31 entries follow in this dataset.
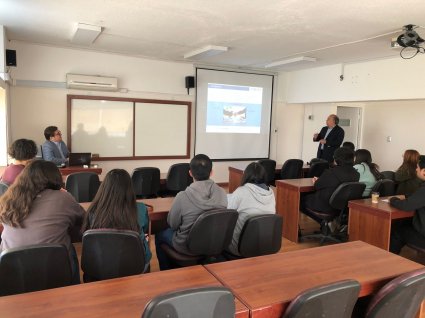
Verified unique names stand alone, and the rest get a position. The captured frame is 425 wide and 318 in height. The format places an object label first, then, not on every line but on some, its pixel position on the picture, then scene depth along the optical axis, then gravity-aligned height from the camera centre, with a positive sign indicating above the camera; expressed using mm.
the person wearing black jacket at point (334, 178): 4039 -564
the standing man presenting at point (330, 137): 6395 -158
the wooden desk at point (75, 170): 5048 -743
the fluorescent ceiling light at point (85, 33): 4562 +1226
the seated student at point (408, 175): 3795 -482
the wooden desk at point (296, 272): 1536 -750
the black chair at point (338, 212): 3895 -997
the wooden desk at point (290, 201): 4348 -959
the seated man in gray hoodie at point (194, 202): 2600 -583
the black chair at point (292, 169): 5792 -699
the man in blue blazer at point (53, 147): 5238 -428
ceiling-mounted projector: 4191 +1153
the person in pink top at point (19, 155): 3160 -352
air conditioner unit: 5973 +674
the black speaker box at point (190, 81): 7043 +872
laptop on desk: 5367 -608
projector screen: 7391 +260
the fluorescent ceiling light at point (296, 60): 6294 +1267
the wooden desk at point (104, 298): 1352 -748
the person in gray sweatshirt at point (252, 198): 2823 -589
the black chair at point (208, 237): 2453 -821
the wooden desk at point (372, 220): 3334 -907
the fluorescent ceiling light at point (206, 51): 5559 +1234
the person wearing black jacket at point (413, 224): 3064 -830
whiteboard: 6285 -104
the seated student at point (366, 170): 4281 -492
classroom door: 8500 +192
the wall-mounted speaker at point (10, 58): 5023 +874
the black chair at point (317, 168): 5613 -638
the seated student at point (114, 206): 2086 -518
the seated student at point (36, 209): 1988 -533
